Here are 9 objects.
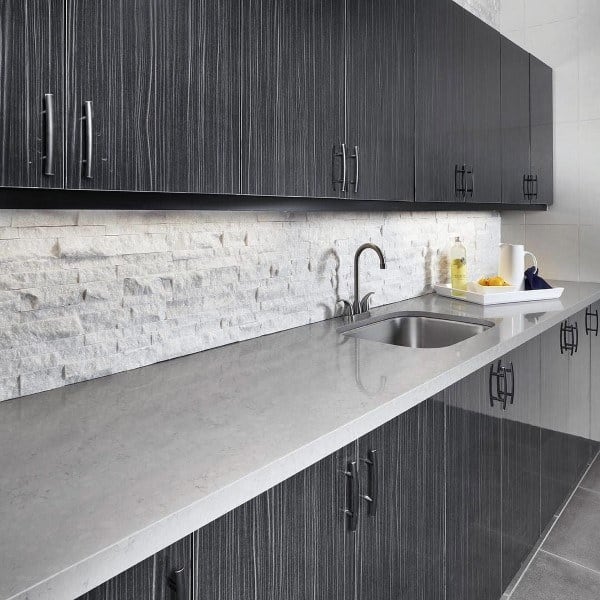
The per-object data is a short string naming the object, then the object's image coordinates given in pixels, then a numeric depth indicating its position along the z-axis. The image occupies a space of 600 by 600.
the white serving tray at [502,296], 2.55
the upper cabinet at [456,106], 2.15
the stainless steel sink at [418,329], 2.19
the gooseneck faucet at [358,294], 2.22
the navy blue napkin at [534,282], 2.75
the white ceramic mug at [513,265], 2.82
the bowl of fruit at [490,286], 2.63
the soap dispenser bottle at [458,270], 2.76
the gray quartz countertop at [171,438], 0.75
